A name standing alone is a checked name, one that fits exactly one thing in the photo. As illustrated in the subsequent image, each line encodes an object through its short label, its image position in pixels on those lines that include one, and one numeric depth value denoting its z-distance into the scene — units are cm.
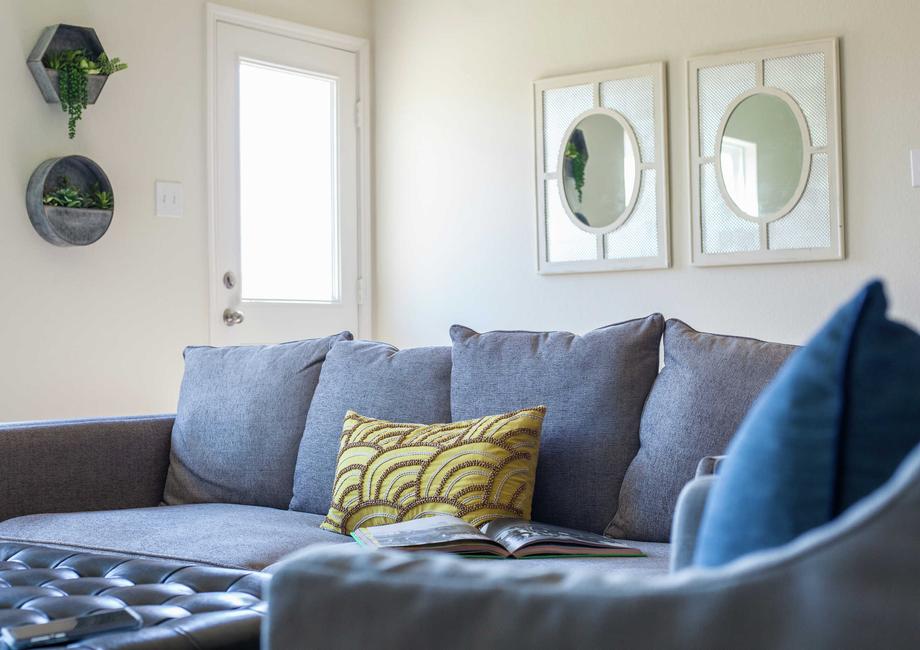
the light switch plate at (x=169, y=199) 410
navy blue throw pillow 81
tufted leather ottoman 142
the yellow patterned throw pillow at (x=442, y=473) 224
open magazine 195
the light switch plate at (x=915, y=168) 364
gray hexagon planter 366
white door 436
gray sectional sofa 220
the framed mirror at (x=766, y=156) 379
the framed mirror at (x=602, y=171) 416
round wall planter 362
